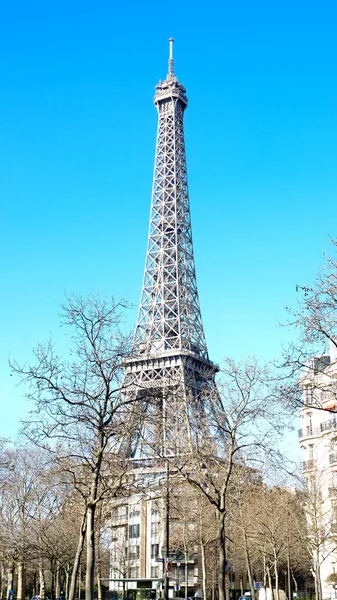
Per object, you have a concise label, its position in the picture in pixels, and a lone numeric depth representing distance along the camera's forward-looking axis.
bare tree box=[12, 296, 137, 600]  26.83
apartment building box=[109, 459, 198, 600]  77.81
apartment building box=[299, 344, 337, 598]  47.53
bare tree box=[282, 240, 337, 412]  22.22
